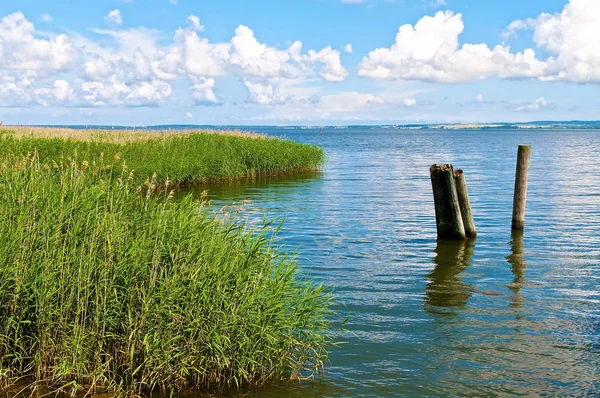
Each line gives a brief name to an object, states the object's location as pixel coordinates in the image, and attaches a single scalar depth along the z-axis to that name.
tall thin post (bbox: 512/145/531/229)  19.09
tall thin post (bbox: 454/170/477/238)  18.11
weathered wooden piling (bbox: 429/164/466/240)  17.86
